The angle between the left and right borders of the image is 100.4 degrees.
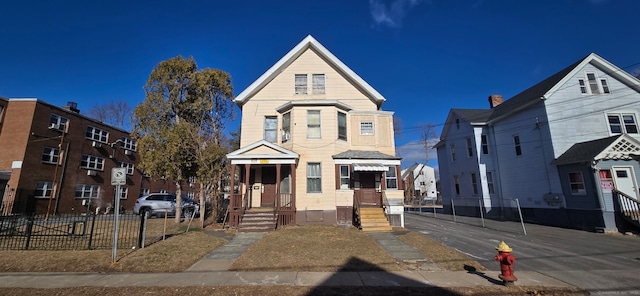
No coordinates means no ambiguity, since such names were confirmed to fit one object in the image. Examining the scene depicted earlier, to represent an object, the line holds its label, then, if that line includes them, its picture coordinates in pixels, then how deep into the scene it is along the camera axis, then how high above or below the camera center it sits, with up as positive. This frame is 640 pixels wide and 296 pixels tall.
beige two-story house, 14.20 +2.69
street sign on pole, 8.41 +0.61
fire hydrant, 6.11 -1.67
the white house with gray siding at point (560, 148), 14.28 +2.87
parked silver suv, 18.86 -0.74
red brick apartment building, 19.75 +3.14
